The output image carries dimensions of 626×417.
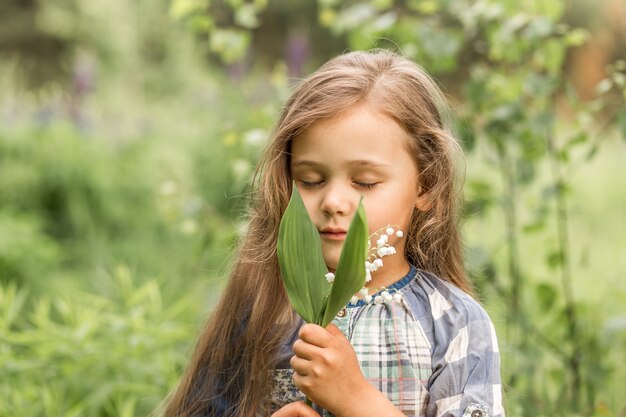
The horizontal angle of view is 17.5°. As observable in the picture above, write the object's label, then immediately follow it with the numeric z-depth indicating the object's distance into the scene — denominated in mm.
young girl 1742
